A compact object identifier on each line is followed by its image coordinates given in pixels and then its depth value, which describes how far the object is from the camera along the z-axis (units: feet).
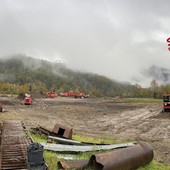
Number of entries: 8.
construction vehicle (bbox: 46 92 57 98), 154.66
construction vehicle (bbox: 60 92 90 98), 169.64
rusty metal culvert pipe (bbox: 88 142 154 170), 17.56
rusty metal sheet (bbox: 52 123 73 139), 29.57
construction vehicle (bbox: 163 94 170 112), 67.97
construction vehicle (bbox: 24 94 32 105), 91.55
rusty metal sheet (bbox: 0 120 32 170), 19.01
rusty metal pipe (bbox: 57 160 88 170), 17.56
